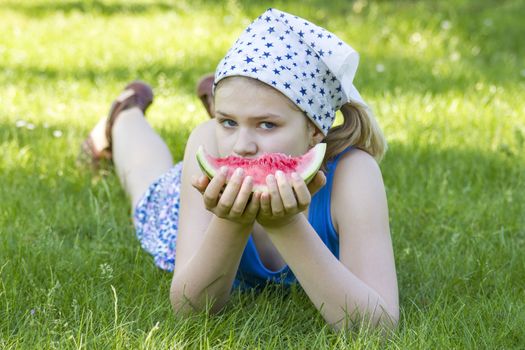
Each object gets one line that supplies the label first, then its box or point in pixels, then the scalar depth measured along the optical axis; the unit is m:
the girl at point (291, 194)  4.20
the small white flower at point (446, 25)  12.26
